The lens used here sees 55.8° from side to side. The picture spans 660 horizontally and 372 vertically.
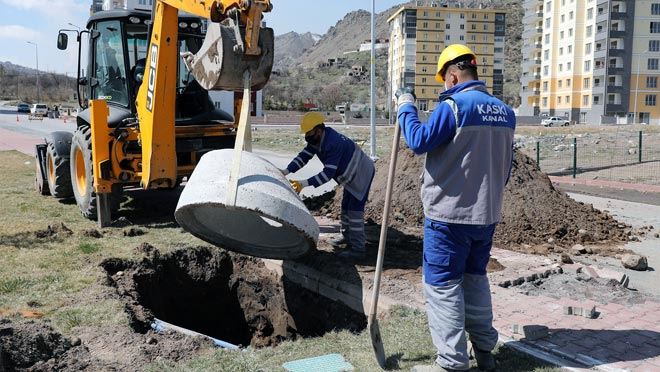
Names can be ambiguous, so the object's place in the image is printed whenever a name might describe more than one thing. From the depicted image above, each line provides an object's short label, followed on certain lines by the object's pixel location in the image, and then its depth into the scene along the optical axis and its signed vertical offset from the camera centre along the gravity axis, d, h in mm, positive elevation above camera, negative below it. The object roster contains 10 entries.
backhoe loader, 7918 +77
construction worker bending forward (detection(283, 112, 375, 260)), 6418 -581
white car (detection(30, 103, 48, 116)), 58350 +271
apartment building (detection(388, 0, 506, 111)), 98812 +12693
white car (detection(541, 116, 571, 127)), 66412 -1019
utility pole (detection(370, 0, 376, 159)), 21219 +1049
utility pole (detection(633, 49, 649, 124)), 76188 +2870
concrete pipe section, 4816 -721
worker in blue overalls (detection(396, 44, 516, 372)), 3715 -409
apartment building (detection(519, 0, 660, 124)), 75312 +6665
